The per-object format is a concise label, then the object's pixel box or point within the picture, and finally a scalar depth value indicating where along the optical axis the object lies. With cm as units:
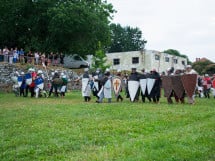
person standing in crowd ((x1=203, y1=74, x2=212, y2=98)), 2566
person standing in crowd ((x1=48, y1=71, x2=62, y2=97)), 2318
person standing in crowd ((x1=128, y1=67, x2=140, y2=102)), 1895
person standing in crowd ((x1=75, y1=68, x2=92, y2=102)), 1953
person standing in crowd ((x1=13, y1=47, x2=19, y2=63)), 3259
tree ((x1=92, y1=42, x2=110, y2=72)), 4497
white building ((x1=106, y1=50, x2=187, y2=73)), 5391
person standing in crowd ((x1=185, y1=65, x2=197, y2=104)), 1697
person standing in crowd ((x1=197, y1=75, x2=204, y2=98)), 2578
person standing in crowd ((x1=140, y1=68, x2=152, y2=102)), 1859
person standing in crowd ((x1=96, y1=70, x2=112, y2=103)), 1861
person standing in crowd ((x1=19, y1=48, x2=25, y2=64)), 3304
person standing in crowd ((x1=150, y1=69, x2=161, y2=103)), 1823
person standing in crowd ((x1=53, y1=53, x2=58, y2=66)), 3753
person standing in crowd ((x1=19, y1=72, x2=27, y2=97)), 2404
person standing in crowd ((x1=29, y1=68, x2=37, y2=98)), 2321
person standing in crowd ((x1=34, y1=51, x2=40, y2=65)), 3391
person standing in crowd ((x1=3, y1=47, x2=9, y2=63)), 3185
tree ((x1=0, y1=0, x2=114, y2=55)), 3850
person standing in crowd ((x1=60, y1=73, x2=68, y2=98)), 2371
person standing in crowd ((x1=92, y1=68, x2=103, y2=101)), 1915
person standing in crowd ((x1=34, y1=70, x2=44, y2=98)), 2280
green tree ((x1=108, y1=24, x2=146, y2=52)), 8619
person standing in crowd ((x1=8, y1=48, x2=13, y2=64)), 3172
